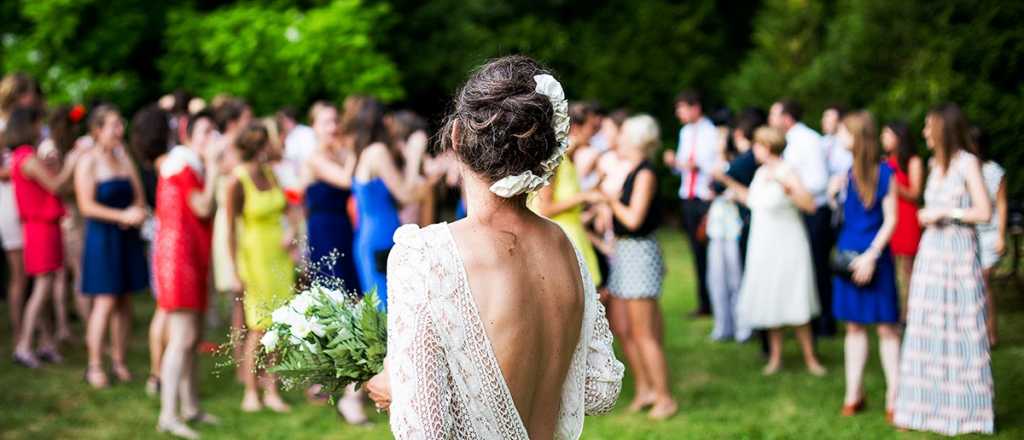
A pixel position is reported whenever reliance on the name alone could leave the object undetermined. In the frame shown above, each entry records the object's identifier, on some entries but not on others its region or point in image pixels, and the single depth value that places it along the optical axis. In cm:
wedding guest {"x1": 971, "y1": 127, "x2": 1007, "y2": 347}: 780
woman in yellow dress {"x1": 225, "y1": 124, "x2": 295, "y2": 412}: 718
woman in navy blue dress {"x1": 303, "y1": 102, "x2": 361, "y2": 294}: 746
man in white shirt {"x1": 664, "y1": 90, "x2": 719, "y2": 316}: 1038
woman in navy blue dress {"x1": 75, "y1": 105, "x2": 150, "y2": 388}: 768
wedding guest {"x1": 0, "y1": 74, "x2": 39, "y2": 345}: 890
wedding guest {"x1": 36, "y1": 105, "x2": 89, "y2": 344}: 843
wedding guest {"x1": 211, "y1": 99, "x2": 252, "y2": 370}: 778
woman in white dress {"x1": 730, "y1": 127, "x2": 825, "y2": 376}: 808
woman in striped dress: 635
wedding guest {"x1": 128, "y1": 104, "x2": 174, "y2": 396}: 727
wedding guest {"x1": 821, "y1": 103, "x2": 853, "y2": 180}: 991
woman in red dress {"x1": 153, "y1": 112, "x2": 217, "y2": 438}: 673
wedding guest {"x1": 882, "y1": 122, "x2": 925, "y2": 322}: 799
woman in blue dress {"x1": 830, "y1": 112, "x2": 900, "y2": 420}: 680
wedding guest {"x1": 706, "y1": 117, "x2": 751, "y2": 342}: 948
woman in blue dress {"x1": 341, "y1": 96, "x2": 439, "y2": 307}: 701
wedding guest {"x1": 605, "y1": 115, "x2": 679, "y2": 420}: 716
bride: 273
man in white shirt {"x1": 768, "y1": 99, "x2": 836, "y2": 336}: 940
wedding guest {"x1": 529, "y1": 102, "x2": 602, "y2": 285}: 726
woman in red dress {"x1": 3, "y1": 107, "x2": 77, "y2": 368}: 820
